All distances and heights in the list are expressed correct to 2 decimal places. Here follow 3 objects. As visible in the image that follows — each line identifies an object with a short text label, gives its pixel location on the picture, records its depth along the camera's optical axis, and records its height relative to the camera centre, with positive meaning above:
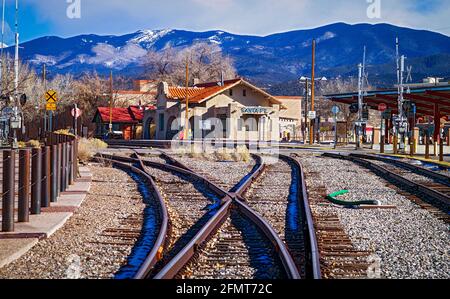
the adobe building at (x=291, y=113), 96.98 +3.85
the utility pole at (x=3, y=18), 31.92 +5.91
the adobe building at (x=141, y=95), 99.69 +6.46
